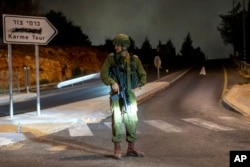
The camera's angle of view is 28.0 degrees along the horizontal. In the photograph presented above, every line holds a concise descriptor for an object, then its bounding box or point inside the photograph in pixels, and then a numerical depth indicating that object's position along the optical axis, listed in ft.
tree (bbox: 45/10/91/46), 241.63
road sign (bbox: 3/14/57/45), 55.06
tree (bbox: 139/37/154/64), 264.72
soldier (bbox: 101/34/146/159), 29.66
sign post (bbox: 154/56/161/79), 126.11
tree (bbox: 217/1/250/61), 254.88
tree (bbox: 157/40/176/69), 274.57
